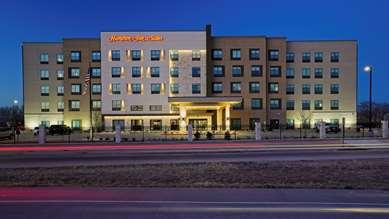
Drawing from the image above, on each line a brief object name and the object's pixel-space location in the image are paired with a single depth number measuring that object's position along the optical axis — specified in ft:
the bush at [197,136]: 139.01
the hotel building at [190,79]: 261.65
